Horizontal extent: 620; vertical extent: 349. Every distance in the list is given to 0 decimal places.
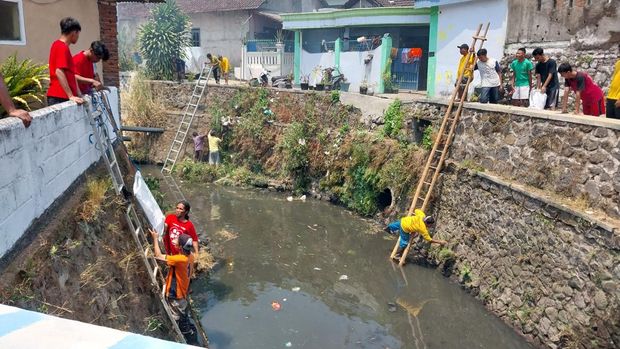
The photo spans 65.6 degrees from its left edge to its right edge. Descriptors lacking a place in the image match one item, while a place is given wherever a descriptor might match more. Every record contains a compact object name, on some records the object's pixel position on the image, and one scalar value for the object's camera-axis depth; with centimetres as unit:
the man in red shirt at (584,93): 800
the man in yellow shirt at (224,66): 2132
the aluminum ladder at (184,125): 1876
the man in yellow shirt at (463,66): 1081
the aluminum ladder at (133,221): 582
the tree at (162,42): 2236
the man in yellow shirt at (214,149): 1805
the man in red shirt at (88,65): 651
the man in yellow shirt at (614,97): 724
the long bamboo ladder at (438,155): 1068
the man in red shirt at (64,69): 575
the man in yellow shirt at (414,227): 993
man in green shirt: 1029
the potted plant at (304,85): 1812
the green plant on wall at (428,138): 1166
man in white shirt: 1049
